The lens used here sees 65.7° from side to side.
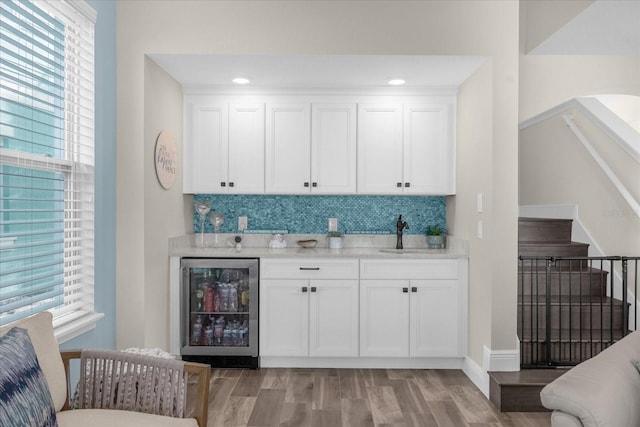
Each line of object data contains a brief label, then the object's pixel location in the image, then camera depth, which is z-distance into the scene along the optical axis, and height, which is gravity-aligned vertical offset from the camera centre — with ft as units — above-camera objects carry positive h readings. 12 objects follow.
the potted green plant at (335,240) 14.12 -0.83
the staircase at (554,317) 10.34 -2.64
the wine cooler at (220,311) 12.73 -2.64
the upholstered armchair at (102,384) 5.18 -2.17
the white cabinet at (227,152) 13.84 +1.64
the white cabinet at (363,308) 12.67 -2.47
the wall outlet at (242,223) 14.74 -0.37
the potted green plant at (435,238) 14.16 -0.76
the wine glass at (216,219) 14.26 -0.25
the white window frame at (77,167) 8.89 +0.79
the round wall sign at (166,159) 11.98 +1.29
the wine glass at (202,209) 14.32 +0.04
